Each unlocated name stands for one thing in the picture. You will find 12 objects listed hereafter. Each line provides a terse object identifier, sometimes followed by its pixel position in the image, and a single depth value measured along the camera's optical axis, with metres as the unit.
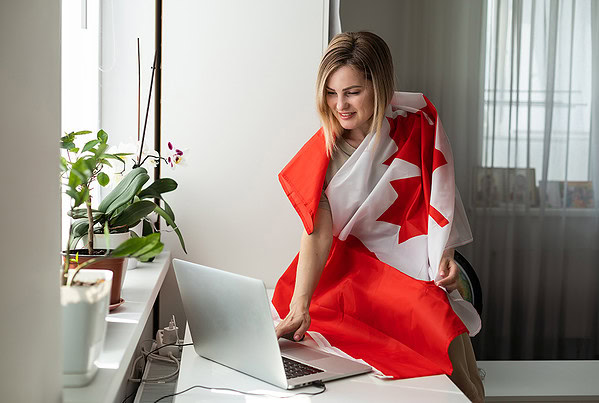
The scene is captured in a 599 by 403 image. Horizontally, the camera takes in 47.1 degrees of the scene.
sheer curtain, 3.16
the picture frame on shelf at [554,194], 3.29
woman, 1.57
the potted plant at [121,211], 1.55
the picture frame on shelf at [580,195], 3.32
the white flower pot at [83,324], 0.90
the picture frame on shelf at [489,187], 3.26
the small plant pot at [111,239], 1.65
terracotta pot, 1.36
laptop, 1.16
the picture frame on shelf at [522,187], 3.25
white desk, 1.12
